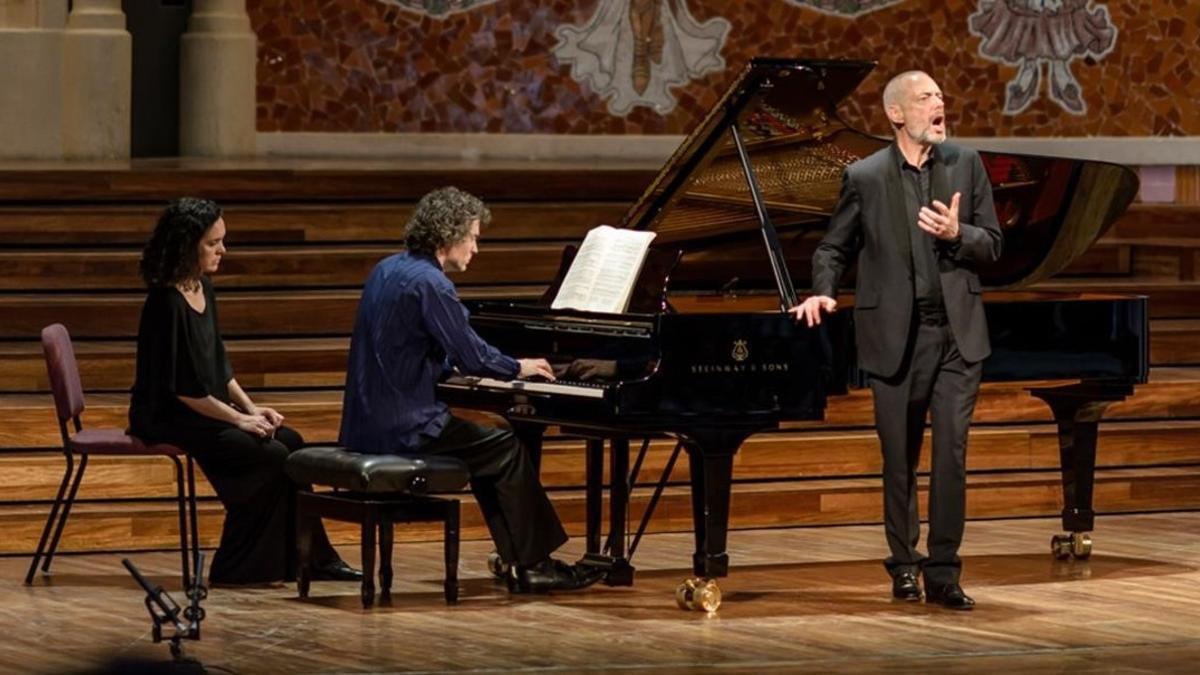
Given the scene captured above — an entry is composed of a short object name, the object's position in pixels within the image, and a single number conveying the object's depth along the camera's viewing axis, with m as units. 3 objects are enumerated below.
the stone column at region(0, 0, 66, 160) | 18.76
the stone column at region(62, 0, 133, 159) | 18.92
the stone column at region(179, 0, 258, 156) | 19.88
